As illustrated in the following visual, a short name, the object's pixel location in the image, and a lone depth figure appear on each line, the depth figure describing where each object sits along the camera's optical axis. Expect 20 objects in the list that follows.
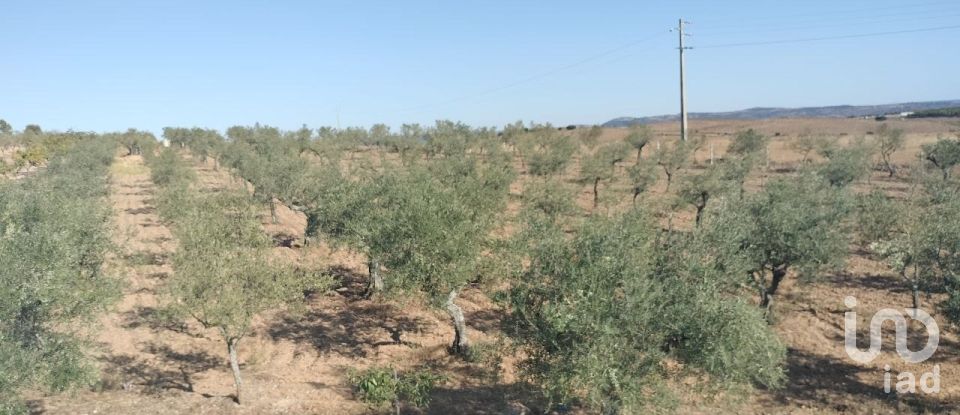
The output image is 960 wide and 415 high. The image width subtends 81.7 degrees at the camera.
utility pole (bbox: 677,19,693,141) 49.62
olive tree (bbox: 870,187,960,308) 17.94
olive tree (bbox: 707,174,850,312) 19.52
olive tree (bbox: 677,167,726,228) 34.94
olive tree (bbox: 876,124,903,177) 59.22
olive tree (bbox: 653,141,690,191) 50.47
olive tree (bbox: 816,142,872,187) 41.00
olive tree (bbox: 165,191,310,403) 15.34
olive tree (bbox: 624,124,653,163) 71.81
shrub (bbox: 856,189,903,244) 25.62
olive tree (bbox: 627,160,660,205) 41.66
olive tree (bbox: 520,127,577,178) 51.91
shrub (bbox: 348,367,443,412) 14.08
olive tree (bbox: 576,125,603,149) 80.49
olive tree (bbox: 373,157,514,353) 19.45
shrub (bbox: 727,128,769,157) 64.19
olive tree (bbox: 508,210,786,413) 12.15
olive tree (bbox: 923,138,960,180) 44.75
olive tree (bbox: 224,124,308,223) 33.66
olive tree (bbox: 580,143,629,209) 46.41
